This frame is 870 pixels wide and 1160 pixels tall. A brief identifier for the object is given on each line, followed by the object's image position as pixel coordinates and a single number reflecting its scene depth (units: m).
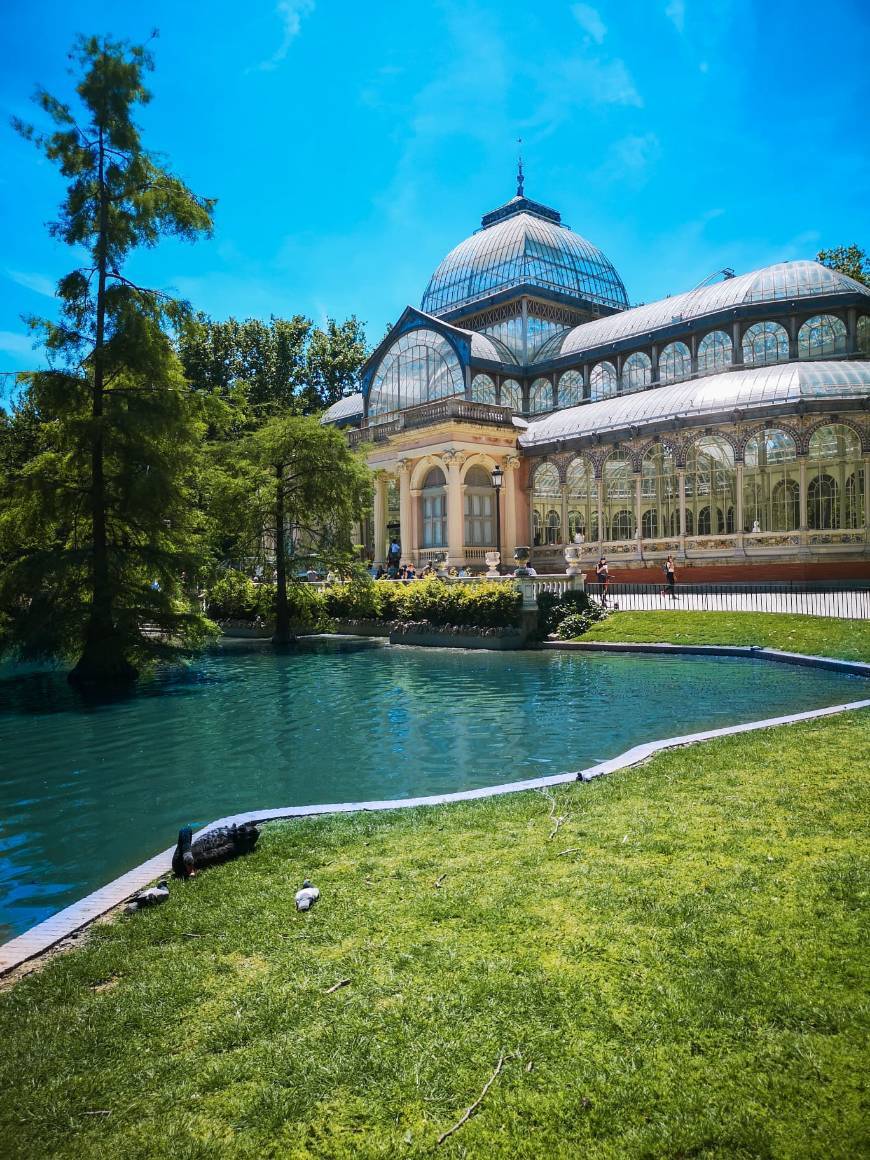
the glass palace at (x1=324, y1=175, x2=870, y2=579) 30.06
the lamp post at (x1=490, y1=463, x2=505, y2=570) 28.41
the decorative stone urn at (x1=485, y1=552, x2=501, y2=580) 25.84
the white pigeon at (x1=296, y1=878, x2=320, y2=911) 4.84
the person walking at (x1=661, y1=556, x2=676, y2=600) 27.20
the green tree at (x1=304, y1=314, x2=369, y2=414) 58.25
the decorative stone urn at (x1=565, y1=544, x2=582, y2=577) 26.01
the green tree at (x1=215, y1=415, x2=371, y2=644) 26.14
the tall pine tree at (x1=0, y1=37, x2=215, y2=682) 17.75
